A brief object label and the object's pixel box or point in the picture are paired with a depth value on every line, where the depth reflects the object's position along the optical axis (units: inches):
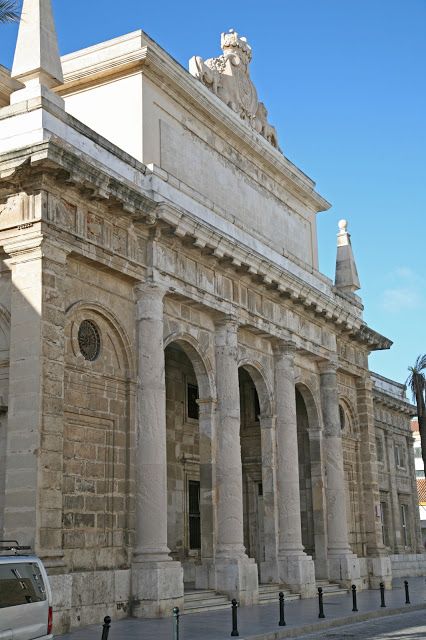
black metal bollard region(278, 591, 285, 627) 596.1
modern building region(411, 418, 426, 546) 2603.3
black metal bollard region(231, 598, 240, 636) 529.0
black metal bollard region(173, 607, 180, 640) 448.8
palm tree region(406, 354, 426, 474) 1493.6
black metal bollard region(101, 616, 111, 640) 406.0
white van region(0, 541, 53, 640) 358.6
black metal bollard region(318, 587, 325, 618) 652.1
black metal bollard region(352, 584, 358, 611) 717.3
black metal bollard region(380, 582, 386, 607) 756.5
